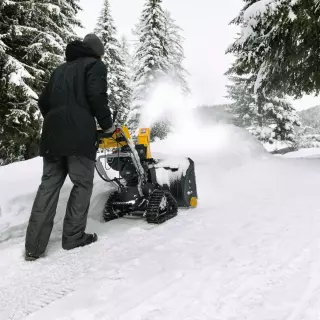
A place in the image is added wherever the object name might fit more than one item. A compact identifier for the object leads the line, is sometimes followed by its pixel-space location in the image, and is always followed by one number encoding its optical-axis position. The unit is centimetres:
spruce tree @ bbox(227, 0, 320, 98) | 891
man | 344
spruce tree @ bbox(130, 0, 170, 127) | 2664
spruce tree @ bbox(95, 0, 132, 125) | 2809
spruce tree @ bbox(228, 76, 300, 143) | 2734
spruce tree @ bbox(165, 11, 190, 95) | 3003
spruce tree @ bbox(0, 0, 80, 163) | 1079
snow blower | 427
